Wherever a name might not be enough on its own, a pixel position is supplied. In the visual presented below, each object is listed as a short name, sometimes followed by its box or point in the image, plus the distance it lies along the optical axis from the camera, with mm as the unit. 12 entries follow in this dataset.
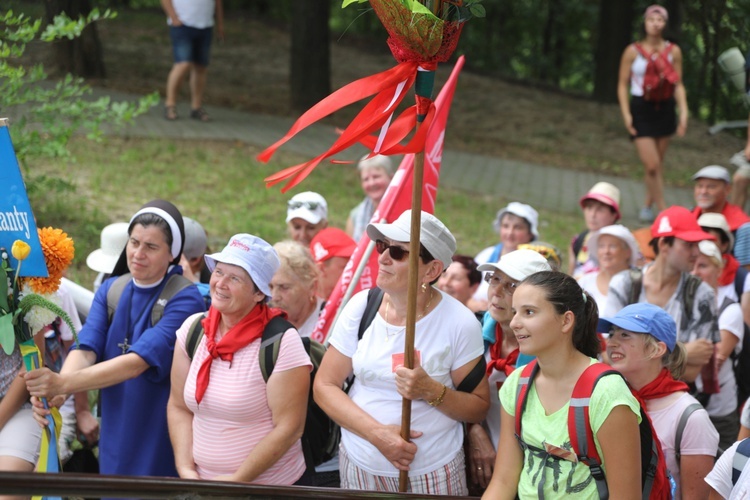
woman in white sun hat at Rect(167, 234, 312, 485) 7828
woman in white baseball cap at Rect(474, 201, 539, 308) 12219
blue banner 7191
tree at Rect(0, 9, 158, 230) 12172
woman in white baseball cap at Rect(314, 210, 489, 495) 7609
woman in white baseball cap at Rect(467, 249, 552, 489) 8023
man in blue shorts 20891
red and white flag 10289
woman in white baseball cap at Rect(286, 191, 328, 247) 12398
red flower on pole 6695
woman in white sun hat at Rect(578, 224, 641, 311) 11027
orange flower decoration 7598
